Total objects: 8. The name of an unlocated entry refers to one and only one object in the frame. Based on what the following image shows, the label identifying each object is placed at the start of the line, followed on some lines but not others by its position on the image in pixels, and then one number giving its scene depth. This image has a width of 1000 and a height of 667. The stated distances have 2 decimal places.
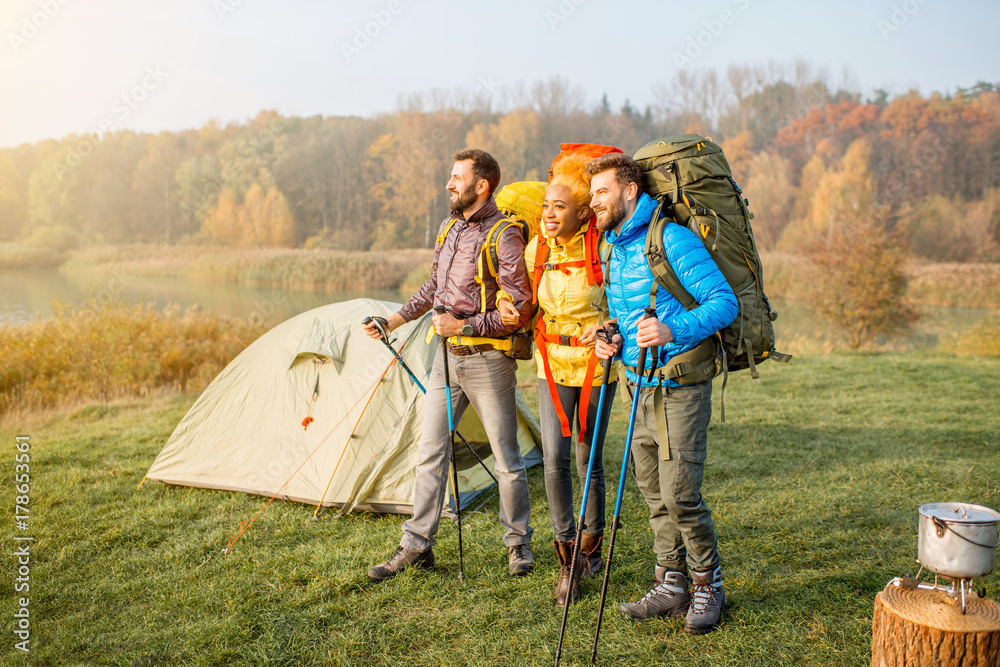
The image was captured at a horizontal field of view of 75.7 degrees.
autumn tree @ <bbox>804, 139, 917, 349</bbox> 13.16
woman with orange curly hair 2.83
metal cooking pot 2.02
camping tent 4.23
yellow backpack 3.08
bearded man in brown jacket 3.04
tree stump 1.97
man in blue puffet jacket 2.43
